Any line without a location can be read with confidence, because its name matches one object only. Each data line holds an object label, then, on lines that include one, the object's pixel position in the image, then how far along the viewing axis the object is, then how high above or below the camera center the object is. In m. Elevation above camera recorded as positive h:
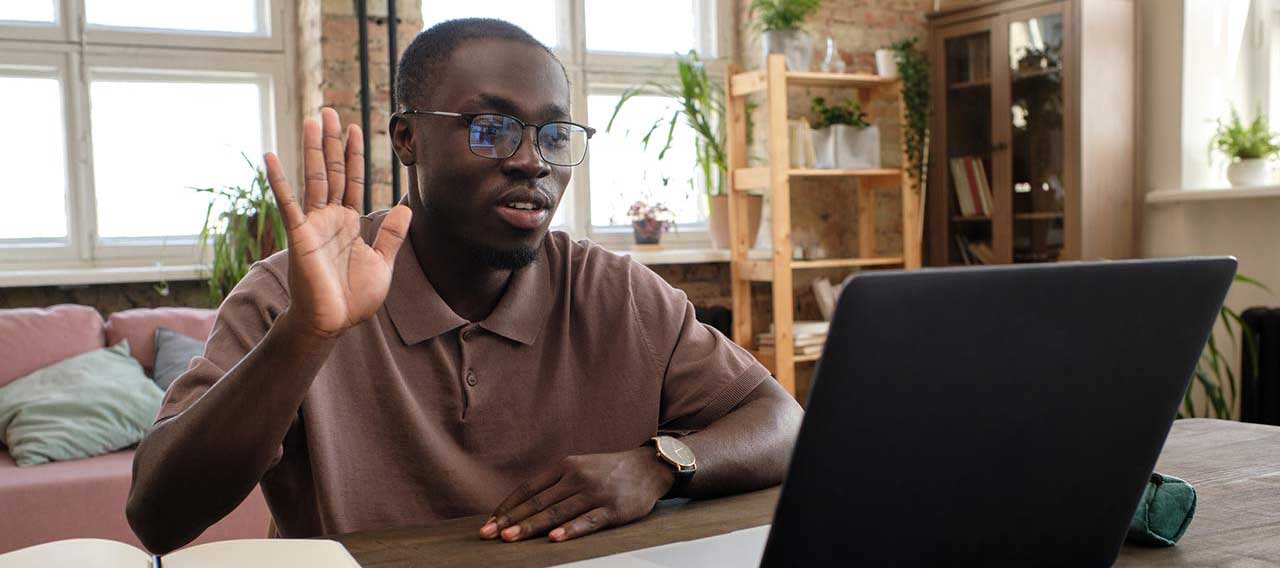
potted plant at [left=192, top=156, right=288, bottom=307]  3.59 -0.03
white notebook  0.75 -0.23
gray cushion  3.33 -0.38
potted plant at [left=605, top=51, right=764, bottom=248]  4.60 +0.37
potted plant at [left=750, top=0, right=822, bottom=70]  4.56 +0.72
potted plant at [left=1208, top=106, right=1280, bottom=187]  4.20 +0.18
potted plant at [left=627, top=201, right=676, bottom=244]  4.68 -0.03
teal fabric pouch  0.91 -0.26
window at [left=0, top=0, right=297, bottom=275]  3.95 +0.41
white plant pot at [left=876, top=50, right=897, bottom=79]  4.82 +0.62
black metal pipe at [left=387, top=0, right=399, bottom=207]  3.86 +0.59
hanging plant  4.86 +0.43
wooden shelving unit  4.46 +0.05
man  1.00 -0.16
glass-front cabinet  4.51 +0.25
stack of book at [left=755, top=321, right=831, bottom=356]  4.59 -0.53
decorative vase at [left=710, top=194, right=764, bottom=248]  4.75 -0.03
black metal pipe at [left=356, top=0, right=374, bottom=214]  3.84 +0.54
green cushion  2.99 -0.50
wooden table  0.90 -0.29
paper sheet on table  0.88 -0.28
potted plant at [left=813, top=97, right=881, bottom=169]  4.70 +0.29
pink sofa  2.76 -0.63
